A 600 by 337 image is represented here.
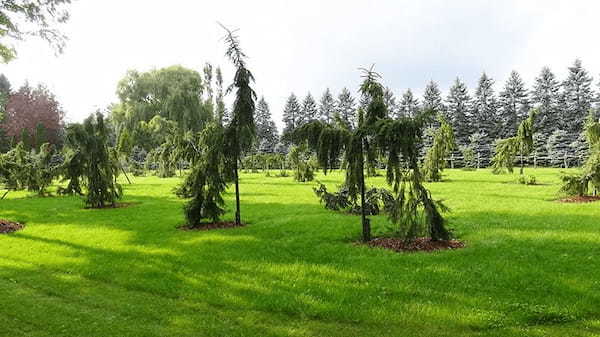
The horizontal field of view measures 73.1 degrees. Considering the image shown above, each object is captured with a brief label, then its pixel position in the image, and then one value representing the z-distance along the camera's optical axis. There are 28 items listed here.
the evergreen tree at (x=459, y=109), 65.32
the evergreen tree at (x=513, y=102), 63.88
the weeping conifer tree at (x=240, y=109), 12.27
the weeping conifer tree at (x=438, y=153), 26.50
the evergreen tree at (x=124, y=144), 33.59
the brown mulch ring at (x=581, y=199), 15.14
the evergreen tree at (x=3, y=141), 55.00
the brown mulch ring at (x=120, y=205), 18.37
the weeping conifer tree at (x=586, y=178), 15.49
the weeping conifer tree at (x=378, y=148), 8.66
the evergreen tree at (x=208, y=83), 49.71
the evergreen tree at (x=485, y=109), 63.28
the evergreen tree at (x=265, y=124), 80.85
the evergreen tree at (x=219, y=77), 53.10
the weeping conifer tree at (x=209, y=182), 12.55
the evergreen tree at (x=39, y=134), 55.47
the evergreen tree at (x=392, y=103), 75.43
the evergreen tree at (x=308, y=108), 82.88
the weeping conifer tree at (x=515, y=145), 28.11
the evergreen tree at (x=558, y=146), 45.54
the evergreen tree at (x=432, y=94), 70.88
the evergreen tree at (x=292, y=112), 83.25
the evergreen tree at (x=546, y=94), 60.90
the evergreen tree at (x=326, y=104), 82.62
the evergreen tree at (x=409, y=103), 73.62
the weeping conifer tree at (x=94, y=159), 18.38
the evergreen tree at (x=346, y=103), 79.69
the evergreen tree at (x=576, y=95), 57.56
